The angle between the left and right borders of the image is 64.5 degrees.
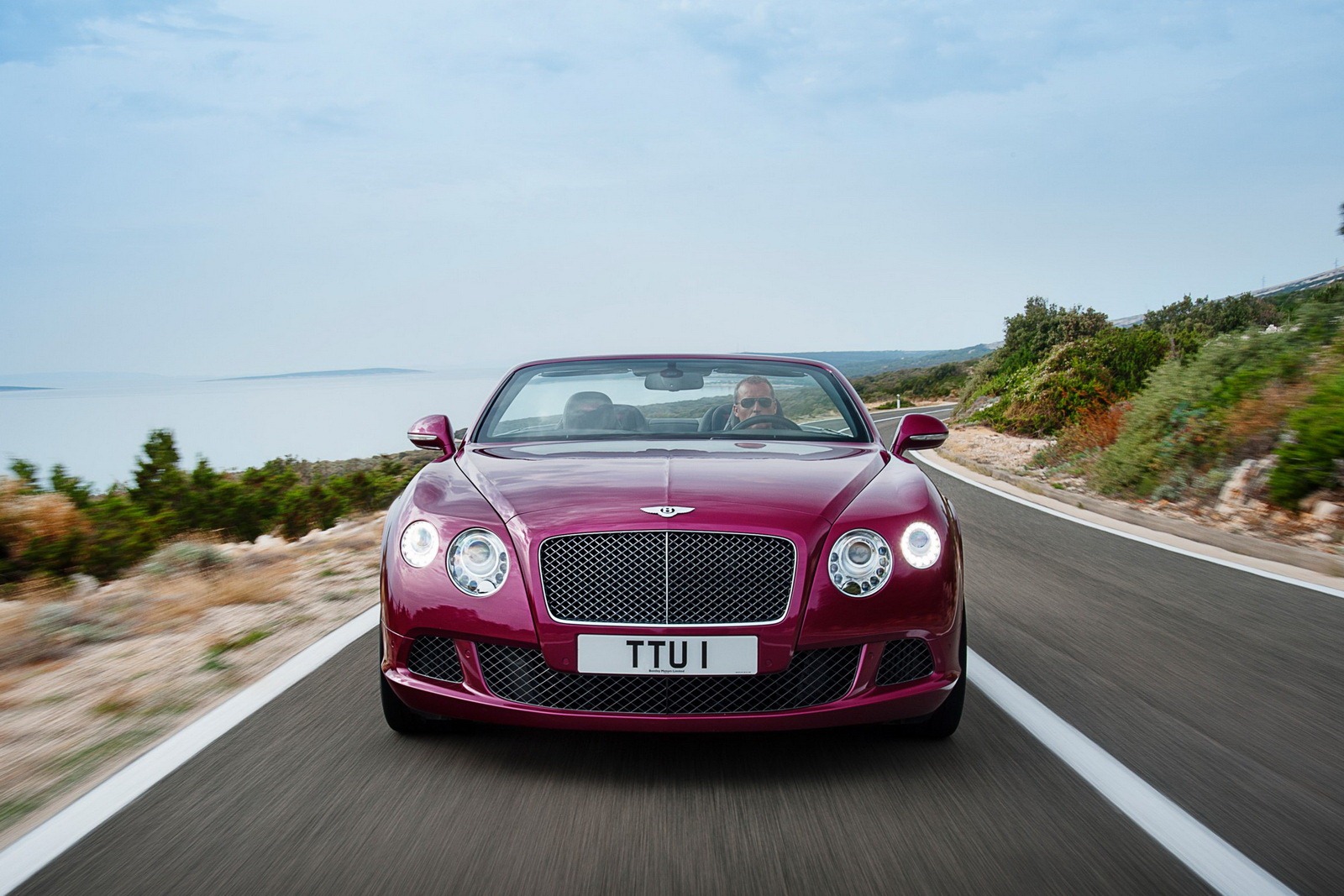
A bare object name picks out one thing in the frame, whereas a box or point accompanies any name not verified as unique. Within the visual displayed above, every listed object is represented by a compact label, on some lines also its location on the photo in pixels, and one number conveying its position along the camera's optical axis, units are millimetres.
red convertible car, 3258
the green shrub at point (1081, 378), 23188
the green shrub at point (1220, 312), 59094
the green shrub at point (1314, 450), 9352
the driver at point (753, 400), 5199
